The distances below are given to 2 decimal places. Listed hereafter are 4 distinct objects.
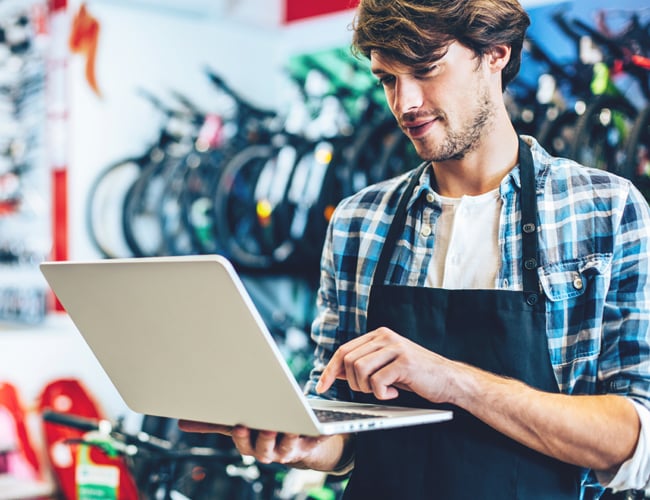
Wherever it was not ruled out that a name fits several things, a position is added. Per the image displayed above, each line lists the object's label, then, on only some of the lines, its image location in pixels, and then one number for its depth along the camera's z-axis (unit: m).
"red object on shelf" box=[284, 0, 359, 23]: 5.37
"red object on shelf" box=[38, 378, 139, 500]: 4.41
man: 1.46
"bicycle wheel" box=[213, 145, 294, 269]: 4.87
